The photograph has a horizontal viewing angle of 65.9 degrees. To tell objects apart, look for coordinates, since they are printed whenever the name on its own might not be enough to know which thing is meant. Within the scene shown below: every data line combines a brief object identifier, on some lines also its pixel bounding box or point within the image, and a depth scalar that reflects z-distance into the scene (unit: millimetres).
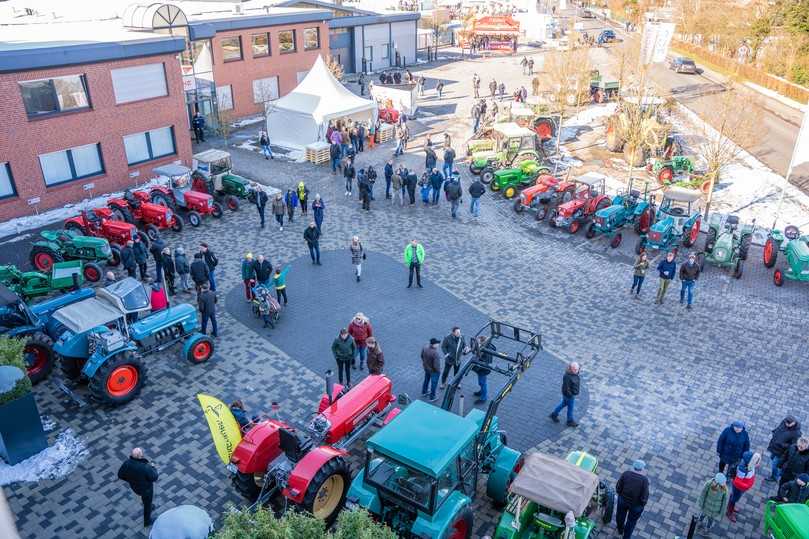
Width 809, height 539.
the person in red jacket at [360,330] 12992
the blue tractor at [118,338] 11805
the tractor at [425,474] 8156
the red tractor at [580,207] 20125
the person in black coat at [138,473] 8914
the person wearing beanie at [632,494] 8883
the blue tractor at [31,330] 12516
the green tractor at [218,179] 22016
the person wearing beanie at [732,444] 10011
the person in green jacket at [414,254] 16333
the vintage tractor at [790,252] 16797
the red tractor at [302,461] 8906
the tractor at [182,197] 20822
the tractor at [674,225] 18656
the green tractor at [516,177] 23262
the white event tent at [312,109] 27922
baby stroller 14797
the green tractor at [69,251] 17000
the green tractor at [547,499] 8008
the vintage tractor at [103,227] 18233
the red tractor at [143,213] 19328
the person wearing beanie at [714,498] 8938
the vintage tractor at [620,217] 19500
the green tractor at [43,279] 15508
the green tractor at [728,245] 17719
